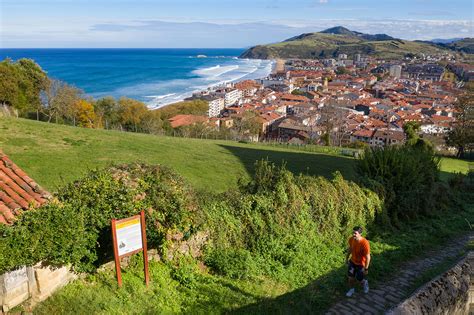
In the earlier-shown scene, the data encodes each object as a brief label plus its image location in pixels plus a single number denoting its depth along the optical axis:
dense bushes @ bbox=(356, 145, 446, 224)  12.21
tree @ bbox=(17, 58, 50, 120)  36.03
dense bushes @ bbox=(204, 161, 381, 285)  8.05
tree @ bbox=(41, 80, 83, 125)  39.78
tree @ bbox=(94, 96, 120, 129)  51.71
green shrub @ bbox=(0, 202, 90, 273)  5.31
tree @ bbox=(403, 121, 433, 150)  27.56
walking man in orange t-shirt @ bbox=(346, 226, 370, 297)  7.36
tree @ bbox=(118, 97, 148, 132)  50.91
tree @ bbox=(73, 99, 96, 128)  43.88
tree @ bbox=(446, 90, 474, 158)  42.50
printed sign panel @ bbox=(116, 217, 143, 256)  6.12
